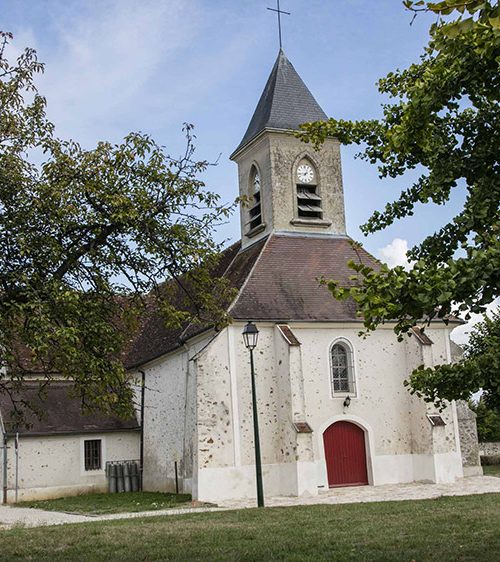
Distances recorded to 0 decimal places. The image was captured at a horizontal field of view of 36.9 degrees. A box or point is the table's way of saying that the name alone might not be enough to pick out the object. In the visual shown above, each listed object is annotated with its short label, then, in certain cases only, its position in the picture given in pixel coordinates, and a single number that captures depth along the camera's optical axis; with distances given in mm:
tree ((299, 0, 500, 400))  5949
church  21375
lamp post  17281
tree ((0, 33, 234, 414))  10070
